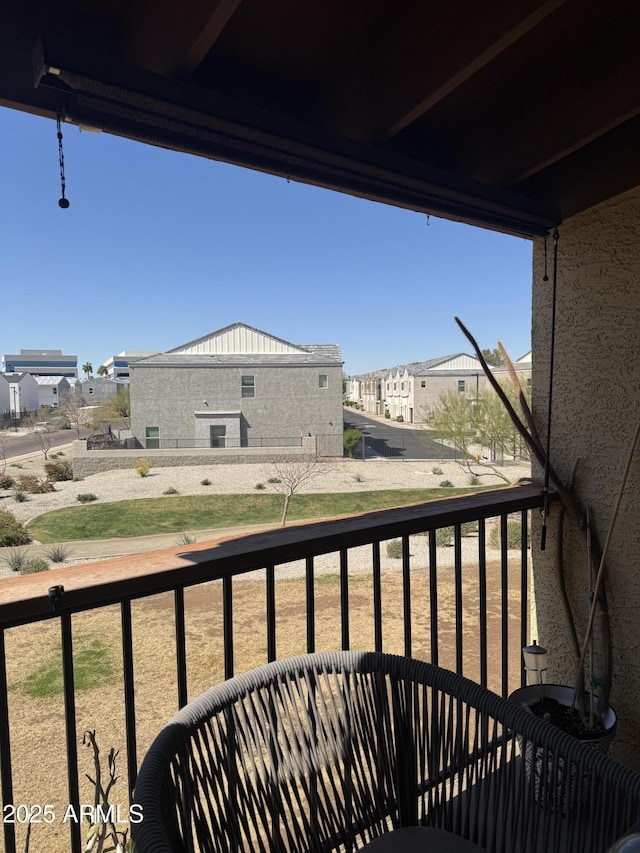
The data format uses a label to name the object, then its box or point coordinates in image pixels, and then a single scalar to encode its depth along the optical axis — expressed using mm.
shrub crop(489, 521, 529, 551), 8859
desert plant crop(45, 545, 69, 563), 8998
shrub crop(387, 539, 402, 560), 9016
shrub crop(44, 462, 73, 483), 15266
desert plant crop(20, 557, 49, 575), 8062
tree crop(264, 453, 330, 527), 14312
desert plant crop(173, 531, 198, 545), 9859
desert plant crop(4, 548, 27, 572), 8438
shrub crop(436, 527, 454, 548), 9641
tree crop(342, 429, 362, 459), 16859
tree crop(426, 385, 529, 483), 10508
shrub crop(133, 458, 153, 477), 15254
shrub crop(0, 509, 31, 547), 10180
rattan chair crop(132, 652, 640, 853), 711
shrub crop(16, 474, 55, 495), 14111
